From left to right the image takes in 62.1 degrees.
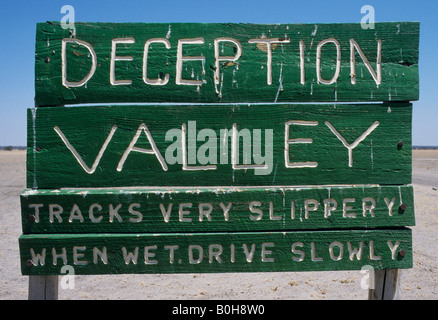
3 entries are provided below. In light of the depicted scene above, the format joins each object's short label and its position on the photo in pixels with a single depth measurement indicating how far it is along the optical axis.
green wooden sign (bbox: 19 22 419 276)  2.25
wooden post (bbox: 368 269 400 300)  2.38
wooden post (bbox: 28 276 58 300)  2.31
